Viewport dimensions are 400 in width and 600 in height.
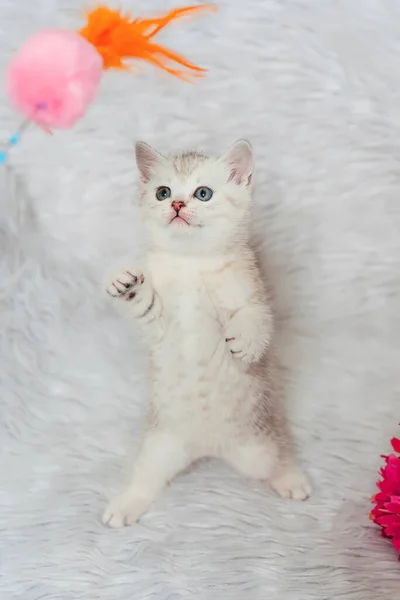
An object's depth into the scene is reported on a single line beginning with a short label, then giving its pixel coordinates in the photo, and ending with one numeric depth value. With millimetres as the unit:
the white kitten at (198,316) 870
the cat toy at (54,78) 618
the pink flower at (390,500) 856
